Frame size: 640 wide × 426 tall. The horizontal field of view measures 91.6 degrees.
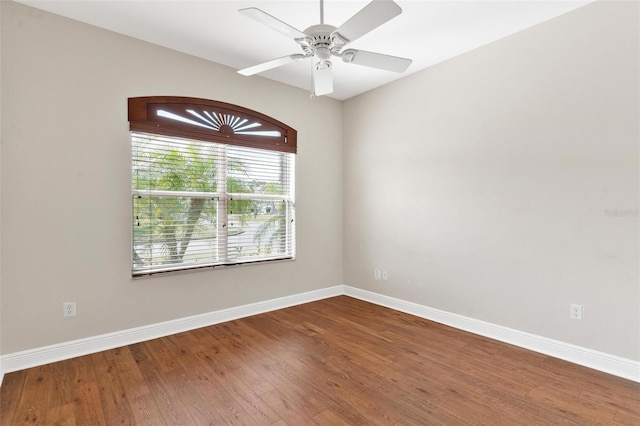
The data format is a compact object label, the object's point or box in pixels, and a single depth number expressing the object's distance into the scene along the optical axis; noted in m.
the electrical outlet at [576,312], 2.47
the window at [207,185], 2.93
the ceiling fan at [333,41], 1.67
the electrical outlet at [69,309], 2.54
